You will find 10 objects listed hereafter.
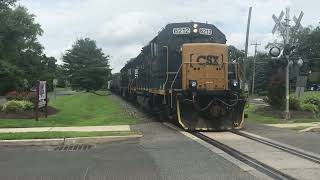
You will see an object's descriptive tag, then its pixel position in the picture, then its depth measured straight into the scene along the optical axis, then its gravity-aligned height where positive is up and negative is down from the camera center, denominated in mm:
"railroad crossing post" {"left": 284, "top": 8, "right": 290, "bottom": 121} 24469 +1544
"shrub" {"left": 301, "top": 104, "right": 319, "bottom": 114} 28006 -1302
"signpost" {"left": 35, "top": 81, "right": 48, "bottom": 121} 23062 -646
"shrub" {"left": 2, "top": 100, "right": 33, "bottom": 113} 25781 -1217
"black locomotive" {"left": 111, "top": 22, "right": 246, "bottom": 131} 20016 +59
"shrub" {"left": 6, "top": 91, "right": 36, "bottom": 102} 28498 -847
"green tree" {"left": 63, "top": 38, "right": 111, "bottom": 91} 103438 +2741
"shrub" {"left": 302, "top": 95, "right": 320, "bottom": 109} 30105 -995
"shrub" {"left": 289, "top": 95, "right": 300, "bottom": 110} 28266 -1097
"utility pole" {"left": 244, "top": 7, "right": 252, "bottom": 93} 31416 +2682
